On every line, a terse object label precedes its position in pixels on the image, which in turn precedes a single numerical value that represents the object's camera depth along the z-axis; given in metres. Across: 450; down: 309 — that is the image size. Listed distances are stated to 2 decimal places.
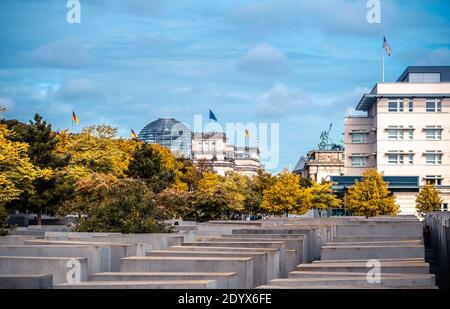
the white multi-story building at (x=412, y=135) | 122.12
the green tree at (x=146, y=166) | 77.81
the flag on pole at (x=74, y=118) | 113.31
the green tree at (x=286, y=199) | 101.38
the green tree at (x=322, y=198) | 113.81
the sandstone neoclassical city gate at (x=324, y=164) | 176.62
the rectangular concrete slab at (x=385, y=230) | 34.50
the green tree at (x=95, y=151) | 76.19
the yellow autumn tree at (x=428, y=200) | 107.62
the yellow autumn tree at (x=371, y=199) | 102.25
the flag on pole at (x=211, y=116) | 149.24
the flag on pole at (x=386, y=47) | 102.50
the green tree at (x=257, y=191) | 105.72
